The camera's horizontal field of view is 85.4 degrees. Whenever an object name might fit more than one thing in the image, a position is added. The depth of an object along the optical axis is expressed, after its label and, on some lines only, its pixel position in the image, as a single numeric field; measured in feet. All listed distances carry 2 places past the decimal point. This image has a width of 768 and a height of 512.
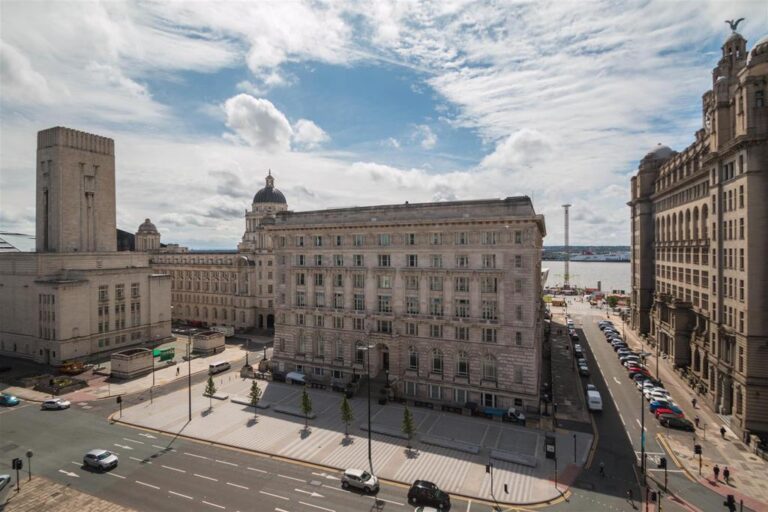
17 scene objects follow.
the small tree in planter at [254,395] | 160.14
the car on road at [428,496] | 99.35
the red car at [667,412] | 149.32
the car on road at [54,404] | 162.20
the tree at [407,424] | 130.52
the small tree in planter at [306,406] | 147.64
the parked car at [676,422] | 143.33
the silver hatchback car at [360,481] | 106.22
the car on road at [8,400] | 167.02
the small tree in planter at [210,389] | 169.37
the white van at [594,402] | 158.51
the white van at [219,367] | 207.88
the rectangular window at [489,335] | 160.25
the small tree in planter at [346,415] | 137.28
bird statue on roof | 179.83
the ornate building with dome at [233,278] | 307.37
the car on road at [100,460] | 116.98
